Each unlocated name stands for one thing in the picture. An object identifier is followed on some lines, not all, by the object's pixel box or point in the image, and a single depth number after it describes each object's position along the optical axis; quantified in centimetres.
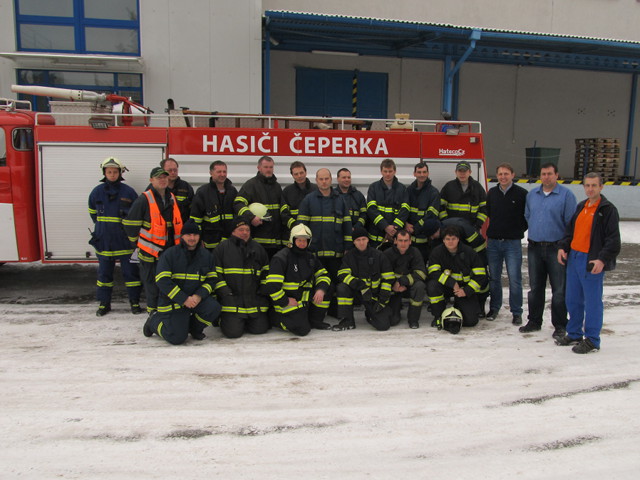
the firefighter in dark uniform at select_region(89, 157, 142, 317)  617
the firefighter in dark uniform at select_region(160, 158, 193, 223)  626
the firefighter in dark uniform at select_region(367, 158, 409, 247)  643
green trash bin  1622
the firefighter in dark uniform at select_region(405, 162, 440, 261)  652
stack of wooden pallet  1628
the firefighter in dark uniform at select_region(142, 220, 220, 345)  521
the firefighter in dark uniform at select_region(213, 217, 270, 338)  552
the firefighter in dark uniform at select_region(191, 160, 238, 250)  627
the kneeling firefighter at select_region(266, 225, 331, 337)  558
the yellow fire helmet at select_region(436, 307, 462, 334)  577
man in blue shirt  539
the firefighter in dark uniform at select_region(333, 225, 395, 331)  585
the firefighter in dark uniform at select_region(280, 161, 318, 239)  632
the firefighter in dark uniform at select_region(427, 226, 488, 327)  593
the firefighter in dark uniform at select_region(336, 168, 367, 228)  628
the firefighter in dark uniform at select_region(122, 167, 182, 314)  571
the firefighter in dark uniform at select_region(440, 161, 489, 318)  637
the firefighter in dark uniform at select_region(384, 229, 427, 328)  595
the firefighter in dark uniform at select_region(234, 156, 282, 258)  629
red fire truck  671
